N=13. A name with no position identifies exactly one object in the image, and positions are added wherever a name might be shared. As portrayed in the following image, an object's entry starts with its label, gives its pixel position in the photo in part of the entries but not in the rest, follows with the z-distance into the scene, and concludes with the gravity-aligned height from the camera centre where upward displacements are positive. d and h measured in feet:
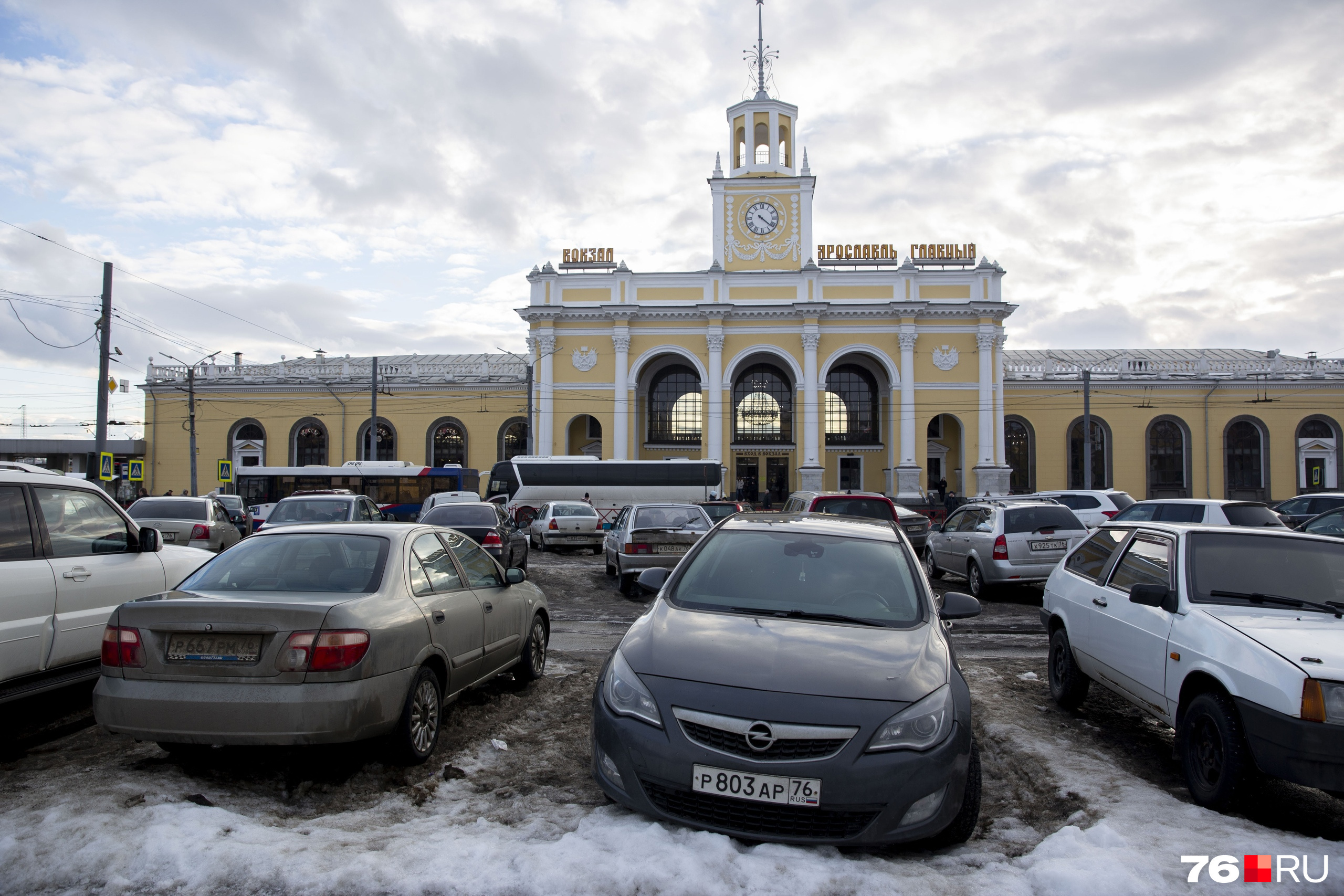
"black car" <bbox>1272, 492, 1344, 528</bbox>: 53.67 -3.06
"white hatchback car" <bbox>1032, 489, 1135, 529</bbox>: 61.11 -3.11
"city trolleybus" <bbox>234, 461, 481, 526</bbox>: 102.27 -2.50
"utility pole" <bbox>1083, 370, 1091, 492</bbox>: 108.88 +4.89
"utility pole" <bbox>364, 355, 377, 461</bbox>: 109.28 +4.59
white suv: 15.24 -2.40
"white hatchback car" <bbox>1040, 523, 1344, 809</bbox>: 11.82 -3.22
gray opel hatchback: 10.59 -3.68
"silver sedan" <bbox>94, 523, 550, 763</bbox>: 12.86 -3.28
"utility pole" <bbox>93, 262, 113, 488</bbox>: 62.13 +9.66
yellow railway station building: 124.06 +12.04
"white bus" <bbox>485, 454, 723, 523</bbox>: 102.01 -2.37
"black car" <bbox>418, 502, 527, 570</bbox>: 43.96 -3.71
